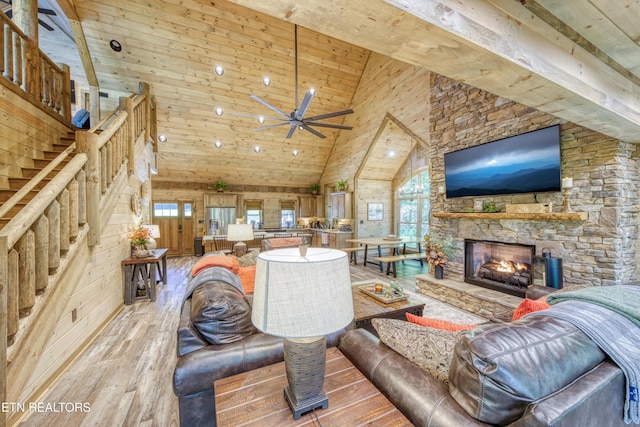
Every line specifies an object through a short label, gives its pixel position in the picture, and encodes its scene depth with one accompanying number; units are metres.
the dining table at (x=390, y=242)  6.34
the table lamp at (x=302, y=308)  0.87
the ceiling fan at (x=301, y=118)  3.97
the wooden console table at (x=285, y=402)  0.99
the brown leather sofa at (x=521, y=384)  0.89
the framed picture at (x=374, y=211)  8.09
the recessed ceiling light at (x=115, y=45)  4.93
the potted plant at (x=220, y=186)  8.49
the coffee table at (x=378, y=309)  2.51
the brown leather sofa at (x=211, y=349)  1.44
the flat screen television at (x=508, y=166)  3.14
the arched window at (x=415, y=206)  7.63
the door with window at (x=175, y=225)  8.41
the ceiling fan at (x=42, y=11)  4.57
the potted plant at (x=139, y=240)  4.18
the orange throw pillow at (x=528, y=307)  1.59
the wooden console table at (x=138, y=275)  4.06
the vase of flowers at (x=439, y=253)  4.41
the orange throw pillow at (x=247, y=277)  3.51
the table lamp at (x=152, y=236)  4.47
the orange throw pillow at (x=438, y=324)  1.50
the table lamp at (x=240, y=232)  4.01
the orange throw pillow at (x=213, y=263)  2.69
